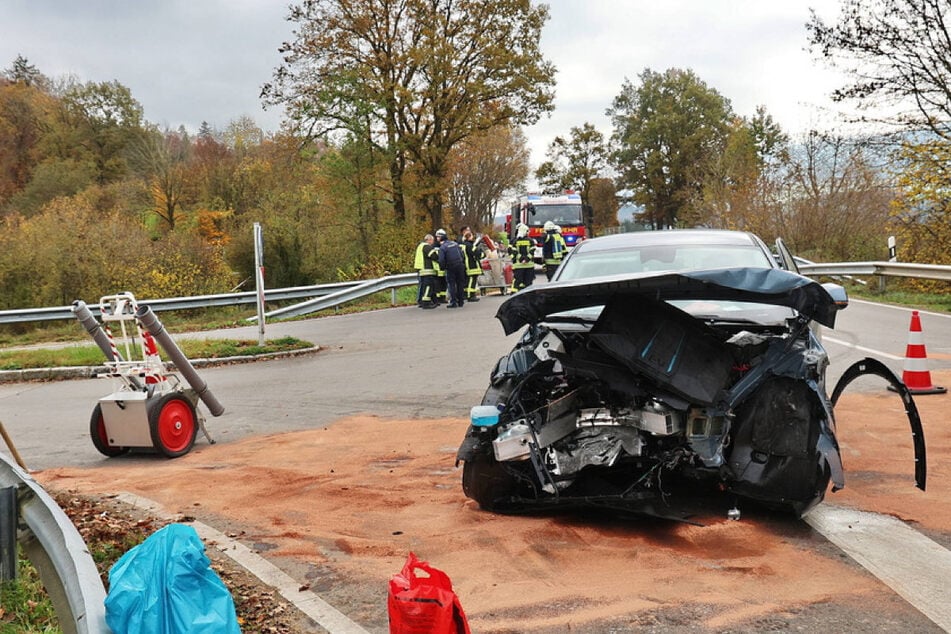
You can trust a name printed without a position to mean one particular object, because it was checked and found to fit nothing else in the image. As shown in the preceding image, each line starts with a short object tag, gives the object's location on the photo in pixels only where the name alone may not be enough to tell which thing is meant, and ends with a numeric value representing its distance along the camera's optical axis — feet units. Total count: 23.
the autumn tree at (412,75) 113.19
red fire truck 124.26
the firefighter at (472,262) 76.28
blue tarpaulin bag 9.51
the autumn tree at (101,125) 155.74
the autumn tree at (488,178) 208.54
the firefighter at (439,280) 73.15
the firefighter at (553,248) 75.56
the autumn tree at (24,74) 192.54
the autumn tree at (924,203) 67.51
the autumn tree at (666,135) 241.96
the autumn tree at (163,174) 132.05
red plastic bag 9.76
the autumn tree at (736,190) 102.06
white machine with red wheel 25.90
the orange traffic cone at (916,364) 30.22
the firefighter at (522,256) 73.36
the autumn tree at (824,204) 90.74
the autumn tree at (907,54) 67.00
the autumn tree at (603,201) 262.47
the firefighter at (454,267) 72.18
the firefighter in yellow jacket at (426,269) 72.74
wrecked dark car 16.61
